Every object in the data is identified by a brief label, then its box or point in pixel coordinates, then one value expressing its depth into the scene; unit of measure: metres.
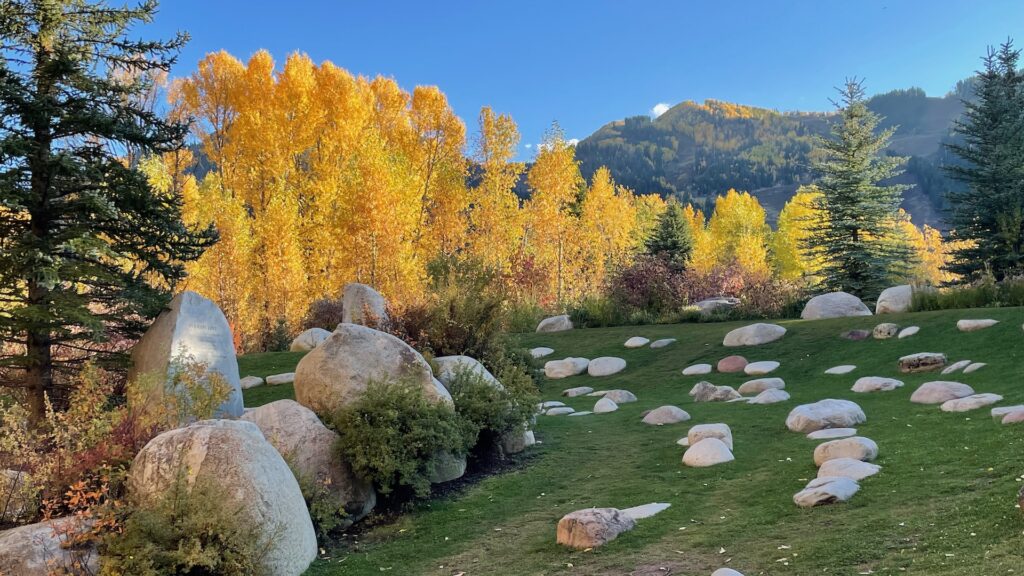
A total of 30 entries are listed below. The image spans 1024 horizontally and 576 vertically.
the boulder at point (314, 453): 5.12
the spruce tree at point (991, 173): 15.95
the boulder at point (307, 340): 13.65
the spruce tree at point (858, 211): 16.98
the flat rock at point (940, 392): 6.43
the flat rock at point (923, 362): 8.31
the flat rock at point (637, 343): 12.53
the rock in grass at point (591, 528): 3.91
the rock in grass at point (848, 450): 4.71
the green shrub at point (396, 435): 5.18
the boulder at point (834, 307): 13.21
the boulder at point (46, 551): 3.52
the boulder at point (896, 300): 12.41
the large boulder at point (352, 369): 5.99
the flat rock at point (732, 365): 10.30
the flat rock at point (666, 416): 7.34
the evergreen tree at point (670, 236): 25.14
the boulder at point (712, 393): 8.62
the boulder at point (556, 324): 15.60
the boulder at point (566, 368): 11.80
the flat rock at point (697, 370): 10.51
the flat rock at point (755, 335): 11.32
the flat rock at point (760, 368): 9.89
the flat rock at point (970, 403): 5.83
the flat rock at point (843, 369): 9.11
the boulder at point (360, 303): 9.72
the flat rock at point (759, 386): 8.84
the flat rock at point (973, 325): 9.18
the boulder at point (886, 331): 10.16
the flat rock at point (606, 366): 11.41
